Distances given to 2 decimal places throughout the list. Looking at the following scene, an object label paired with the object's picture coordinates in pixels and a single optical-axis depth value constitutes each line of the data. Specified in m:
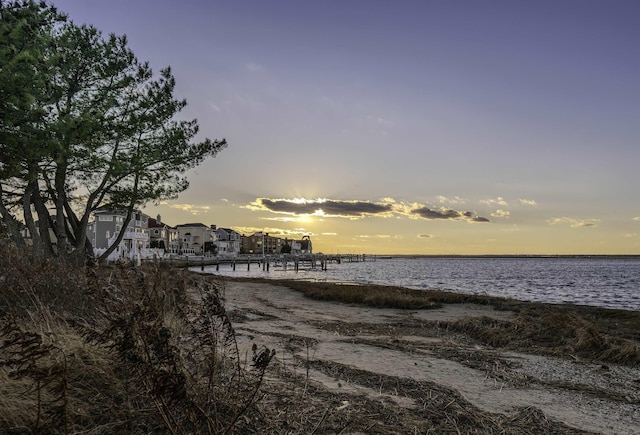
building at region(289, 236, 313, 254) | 184.25
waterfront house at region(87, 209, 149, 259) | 70.31
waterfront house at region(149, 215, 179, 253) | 92.38
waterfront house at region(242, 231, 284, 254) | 163.62
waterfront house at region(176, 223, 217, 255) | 118.94
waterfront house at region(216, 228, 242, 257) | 129.99
